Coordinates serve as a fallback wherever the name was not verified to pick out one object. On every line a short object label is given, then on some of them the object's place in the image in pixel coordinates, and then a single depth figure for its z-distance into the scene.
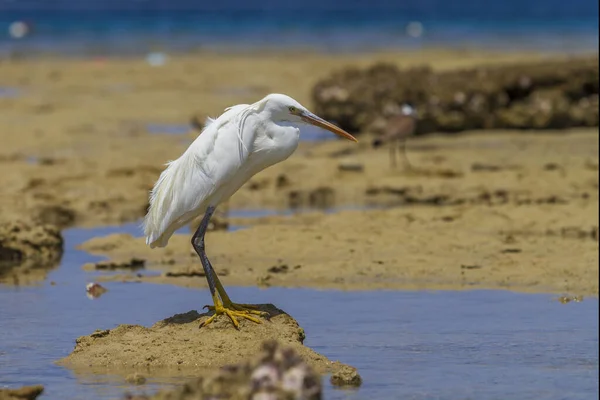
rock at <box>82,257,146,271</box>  21.00
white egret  14.40
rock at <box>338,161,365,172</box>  29.73
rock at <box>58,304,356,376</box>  14.22
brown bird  30.52
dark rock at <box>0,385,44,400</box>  11.84
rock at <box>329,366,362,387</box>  13.71
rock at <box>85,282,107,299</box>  18.95
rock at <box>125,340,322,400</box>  8.84
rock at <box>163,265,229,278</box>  20.25
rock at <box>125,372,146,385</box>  13.64
